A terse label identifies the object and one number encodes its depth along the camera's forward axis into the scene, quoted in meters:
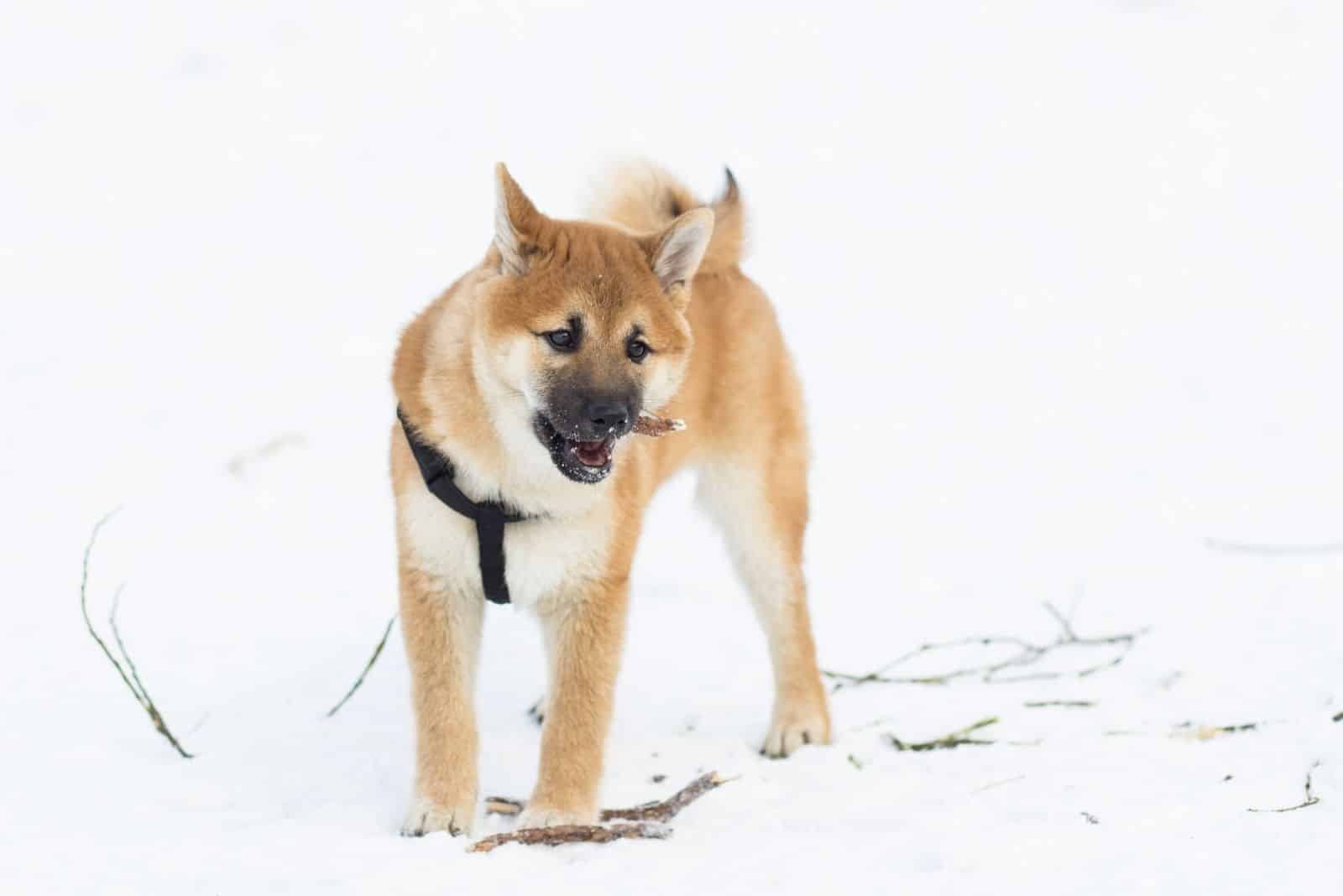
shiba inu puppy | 7.61
